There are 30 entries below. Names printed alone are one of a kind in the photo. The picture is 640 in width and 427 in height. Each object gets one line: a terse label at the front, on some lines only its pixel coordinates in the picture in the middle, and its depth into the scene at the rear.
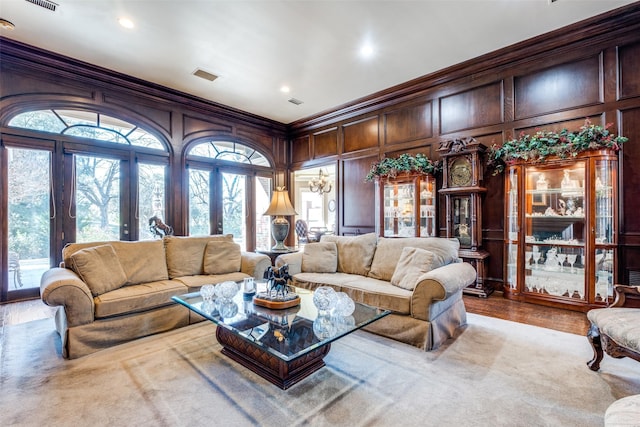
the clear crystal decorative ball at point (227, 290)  2.48
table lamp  4.25
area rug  1.67
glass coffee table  1.74
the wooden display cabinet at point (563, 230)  3.33
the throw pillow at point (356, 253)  3.53
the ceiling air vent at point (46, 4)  2.97
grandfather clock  4.14
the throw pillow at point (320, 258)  3.64
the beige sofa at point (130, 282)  2.41
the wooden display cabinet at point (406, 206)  4.77
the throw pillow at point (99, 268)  2.70
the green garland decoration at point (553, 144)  3.28
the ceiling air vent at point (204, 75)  4.43
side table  4.33
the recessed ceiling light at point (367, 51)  3.77
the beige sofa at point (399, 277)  2.48
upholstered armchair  1.78
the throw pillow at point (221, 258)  3.61
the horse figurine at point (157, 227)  4.09
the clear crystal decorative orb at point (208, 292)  2.49
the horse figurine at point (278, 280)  2.45
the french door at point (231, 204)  5.66
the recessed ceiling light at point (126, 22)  3.27
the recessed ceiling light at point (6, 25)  3.27
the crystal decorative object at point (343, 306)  2.16
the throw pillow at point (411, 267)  2.80
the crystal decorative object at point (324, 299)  2.22
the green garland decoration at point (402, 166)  4.71
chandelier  8.85
